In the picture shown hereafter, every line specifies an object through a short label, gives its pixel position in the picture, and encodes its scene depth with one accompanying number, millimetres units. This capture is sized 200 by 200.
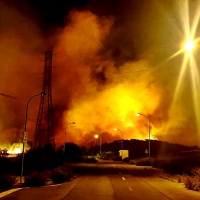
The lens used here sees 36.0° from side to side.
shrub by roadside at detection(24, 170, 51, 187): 21203
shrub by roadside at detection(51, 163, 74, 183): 24266
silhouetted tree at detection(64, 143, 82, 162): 76156
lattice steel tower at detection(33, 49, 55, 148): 54656
